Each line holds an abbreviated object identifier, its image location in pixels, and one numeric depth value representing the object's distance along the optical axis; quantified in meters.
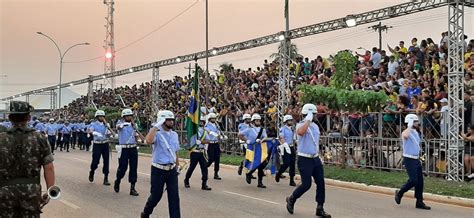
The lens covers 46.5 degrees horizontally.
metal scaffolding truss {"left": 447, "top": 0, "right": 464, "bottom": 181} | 13.96
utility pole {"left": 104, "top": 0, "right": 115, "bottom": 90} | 61.84
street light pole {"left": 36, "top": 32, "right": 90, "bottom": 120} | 50.28
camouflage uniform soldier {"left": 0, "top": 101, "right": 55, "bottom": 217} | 5.13
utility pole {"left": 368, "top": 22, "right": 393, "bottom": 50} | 35.43
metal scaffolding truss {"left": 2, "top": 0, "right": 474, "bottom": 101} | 15.70
